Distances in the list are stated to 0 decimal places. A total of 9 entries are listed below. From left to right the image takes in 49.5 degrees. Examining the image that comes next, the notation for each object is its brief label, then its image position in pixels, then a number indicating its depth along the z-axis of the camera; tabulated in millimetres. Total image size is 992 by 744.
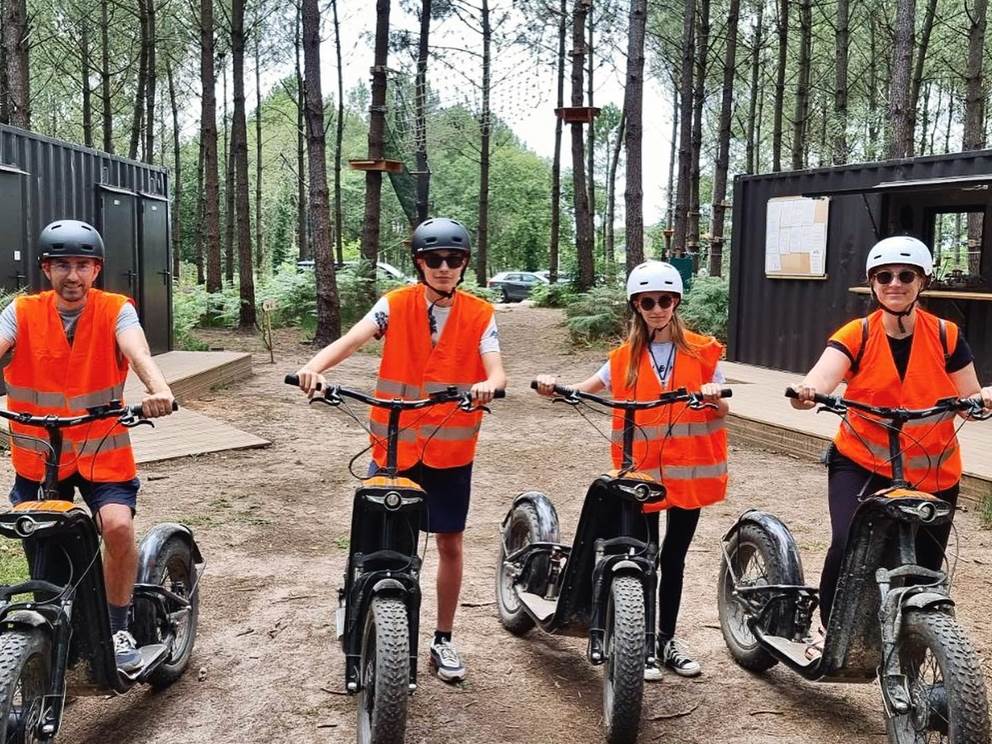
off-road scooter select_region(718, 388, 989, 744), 3203
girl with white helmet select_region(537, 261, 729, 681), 4285
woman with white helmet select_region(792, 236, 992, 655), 3814
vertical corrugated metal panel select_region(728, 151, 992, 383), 11695
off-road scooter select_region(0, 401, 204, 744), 3164
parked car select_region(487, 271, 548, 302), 38250
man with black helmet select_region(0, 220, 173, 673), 3801
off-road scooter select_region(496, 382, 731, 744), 3682
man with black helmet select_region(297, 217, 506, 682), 4062
